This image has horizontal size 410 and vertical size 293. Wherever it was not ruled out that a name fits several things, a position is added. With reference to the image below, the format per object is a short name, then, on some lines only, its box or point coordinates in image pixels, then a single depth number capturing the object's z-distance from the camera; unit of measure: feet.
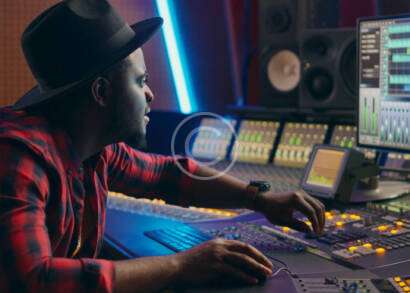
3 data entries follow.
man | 3.57
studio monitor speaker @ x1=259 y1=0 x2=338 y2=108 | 8.46
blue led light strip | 9.67
